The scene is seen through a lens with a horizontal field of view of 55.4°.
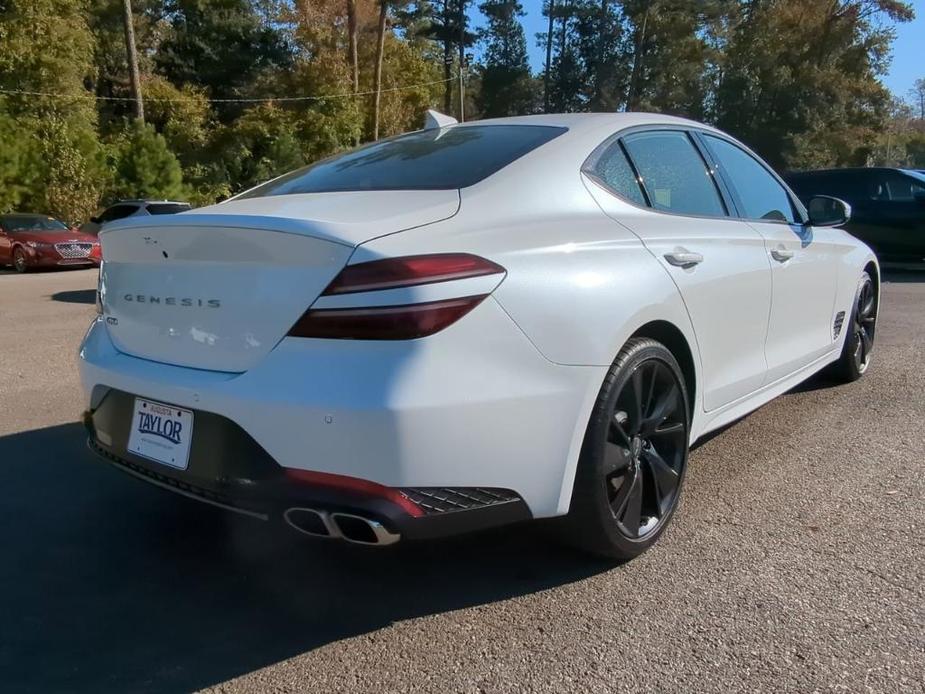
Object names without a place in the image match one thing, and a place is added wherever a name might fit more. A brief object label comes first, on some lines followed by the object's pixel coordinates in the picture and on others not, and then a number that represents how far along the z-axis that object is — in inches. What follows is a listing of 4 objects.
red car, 723.4
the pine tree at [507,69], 2239.2
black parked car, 534.9
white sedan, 96.5
